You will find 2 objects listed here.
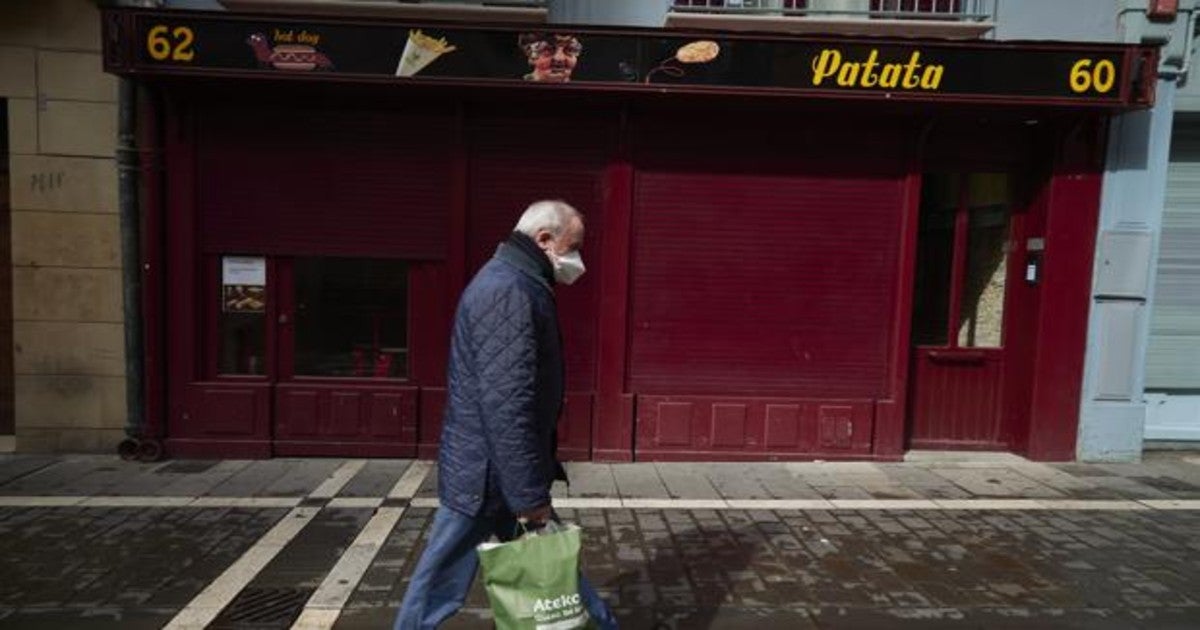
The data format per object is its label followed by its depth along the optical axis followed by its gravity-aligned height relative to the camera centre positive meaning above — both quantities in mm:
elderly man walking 2965 -533
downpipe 6684 -115
